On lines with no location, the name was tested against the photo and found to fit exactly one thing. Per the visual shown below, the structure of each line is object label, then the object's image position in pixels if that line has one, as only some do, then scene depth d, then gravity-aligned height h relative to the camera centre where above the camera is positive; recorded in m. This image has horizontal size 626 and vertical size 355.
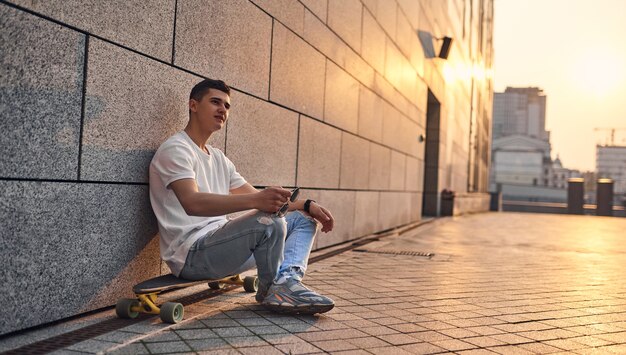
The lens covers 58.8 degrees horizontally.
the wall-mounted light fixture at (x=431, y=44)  14.05 +3.90
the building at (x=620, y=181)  189.38 +6.18
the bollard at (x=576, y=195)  28.77 +0.11
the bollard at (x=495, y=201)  32.44 -0.46
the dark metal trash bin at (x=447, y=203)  17.81 -0.39
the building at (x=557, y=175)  129.00 +5.26
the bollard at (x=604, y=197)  27.48 +0.07
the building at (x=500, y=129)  176.35 +22.45
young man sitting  2.97 -0.25
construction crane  106.81 +13.18
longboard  2.96 -0.68
